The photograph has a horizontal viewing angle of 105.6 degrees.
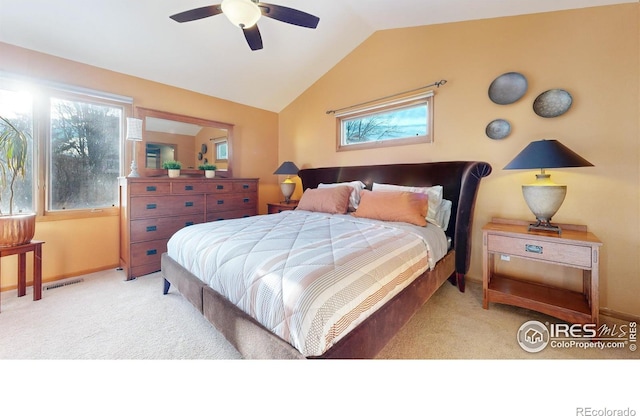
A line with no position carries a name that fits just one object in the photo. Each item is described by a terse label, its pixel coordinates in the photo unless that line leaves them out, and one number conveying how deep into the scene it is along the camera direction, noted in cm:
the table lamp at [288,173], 393
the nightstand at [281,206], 360
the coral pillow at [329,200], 273
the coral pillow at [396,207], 216
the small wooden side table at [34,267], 209
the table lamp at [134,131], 279
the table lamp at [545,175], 169
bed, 100
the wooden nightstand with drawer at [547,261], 159
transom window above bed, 284
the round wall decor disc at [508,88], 216
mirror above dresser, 311
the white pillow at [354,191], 288
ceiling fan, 163
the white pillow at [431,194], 233
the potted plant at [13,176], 202
